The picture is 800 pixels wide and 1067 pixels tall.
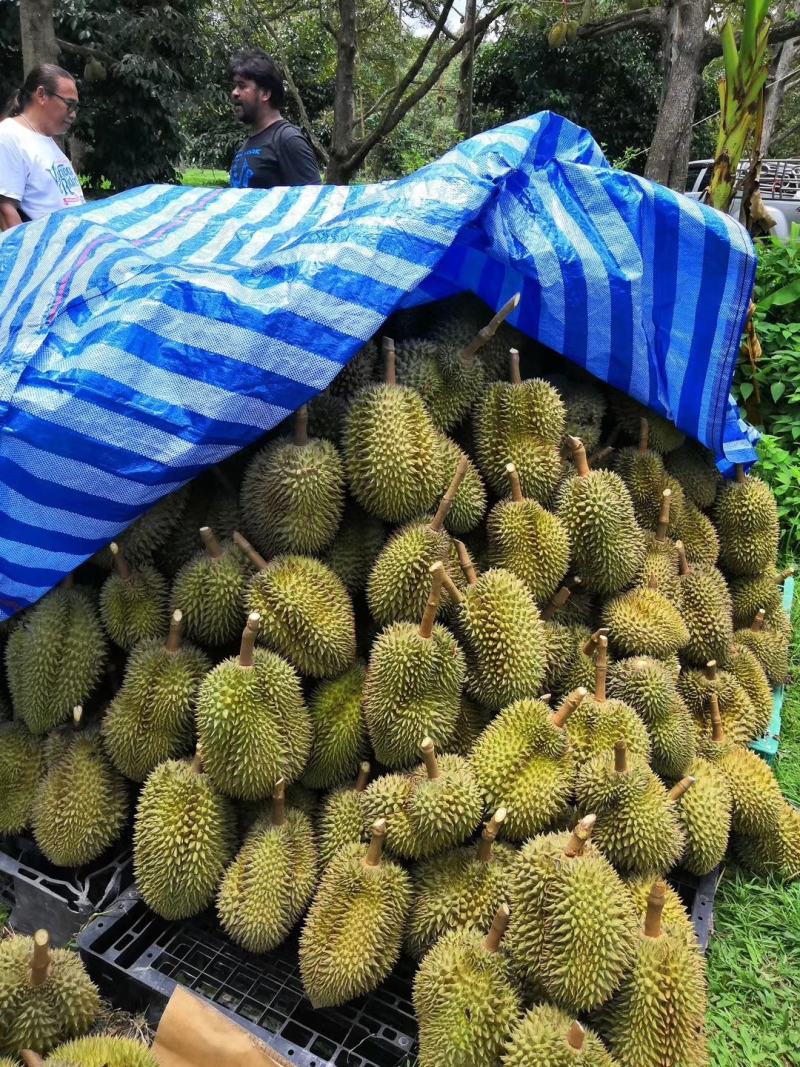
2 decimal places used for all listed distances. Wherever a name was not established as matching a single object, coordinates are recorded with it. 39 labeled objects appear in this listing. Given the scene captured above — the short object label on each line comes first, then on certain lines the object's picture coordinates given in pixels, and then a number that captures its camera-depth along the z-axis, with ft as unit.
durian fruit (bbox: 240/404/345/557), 6.39
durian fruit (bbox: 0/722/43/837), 6.68
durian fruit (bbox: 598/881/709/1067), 4.90
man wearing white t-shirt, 12.00
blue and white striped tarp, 5.96
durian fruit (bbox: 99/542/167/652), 6.68
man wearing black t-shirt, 12.73
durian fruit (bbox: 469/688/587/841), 5.67
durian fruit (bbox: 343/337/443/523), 6.49
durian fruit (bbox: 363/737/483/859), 5.49
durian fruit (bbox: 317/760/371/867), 5.92
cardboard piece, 5.06
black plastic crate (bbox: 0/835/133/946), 6.35
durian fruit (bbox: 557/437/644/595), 7.16
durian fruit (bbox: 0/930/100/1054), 4.77
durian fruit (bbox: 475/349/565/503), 7.31
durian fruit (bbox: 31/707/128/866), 6.29
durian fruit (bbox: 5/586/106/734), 6.63
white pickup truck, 35.12
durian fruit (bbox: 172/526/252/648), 6.44
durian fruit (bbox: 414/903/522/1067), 4.73
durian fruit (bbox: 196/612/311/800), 5.69
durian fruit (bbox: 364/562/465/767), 5.90
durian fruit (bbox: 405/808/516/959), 5.43
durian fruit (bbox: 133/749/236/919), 5.79
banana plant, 11.73
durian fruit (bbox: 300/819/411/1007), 5.25
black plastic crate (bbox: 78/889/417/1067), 5.33
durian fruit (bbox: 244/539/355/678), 6.20
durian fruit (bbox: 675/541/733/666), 8.11
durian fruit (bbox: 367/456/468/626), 6.41
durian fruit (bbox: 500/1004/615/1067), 4.50
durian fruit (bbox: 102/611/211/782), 6.28
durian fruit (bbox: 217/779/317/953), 5.57
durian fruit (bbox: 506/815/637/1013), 4.75
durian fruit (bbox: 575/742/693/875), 5.63
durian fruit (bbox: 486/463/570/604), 6.89
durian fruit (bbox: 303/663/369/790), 6.29
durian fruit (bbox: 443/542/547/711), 6.28
